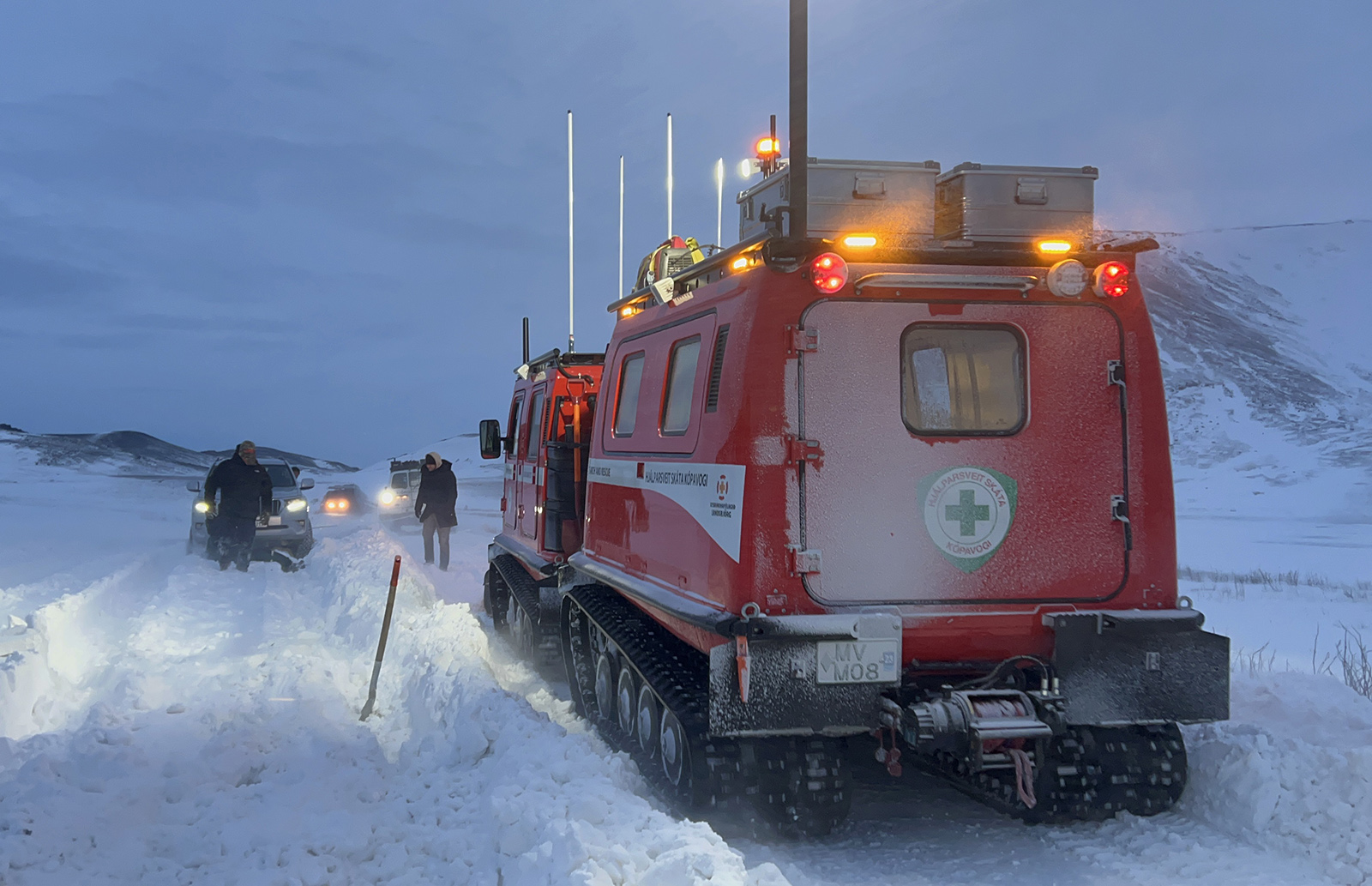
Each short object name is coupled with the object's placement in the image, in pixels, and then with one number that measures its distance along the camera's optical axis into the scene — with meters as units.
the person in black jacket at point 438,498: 15.76
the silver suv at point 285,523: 16.89
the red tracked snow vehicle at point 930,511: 4.58
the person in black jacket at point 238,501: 14.99
